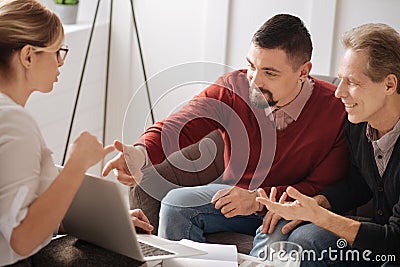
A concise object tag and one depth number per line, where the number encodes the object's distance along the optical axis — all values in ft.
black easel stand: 11.25
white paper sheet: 7.21
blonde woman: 6.25
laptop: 6.65
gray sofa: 8.68
